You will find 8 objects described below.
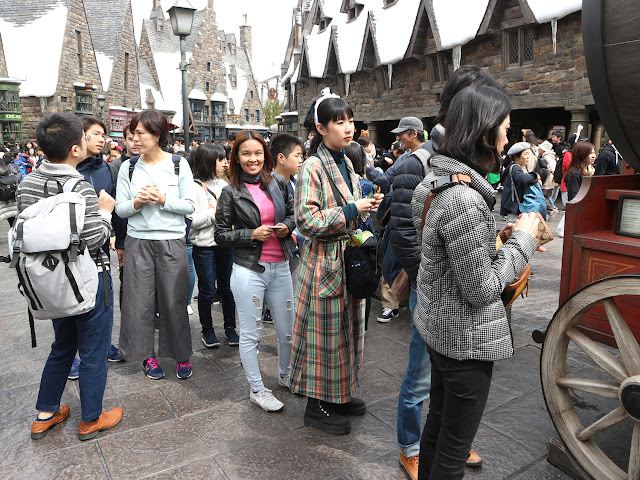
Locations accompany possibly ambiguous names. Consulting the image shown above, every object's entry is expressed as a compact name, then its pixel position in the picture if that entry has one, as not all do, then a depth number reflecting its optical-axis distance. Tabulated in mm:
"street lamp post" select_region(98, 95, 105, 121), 27386
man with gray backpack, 2557
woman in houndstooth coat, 1684
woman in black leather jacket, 3201
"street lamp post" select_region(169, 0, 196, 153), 8148
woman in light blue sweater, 3504
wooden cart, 1987
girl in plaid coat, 2725
